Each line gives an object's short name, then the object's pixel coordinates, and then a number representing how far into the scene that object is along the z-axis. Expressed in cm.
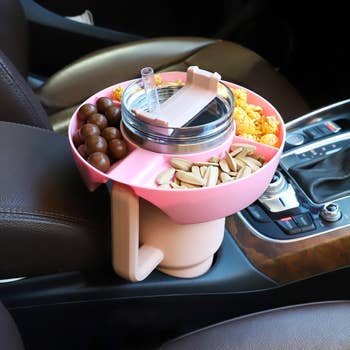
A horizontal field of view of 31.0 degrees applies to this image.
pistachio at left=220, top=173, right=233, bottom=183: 68
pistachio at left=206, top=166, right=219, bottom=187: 67
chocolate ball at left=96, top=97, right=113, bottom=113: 79
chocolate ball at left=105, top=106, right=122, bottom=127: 78
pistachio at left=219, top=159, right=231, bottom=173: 69
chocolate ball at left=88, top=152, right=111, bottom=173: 69
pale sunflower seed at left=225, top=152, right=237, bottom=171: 70
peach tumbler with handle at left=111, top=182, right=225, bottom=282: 71
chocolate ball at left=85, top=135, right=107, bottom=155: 71
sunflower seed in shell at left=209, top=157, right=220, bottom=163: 71
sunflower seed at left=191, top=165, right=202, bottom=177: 68
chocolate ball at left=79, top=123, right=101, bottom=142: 73
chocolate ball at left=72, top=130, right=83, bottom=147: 76
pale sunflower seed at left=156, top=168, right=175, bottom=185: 67
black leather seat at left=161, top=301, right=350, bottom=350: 64
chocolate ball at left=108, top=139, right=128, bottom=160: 72
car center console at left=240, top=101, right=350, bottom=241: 87
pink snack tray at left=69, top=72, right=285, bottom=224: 66
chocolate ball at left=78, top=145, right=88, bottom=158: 72
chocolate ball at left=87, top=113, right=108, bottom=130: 76
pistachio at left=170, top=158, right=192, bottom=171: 69
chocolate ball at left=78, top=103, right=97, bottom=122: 78
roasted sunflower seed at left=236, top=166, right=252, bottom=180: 68
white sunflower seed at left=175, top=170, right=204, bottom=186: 67
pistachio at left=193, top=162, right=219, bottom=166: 70
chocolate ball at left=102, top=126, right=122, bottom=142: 74
